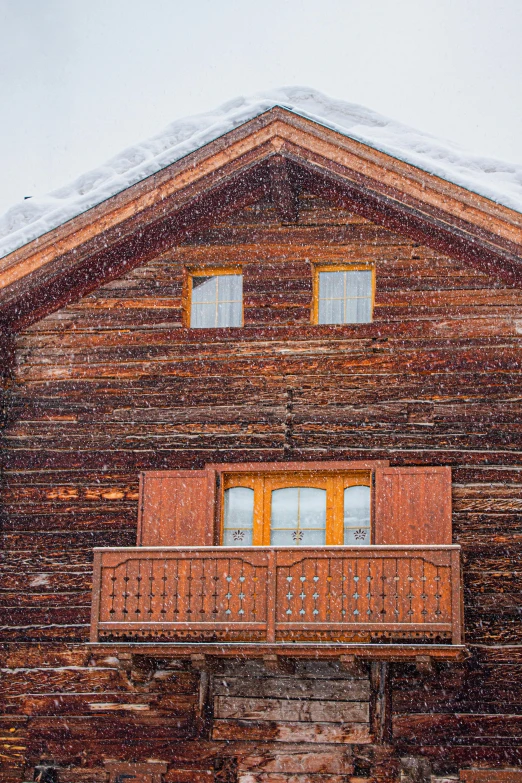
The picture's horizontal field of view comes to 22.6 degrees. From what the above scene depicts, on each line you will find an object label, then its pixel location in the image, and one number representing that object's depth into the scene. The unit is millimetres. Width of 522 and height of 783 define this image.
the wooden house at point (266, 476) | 15133
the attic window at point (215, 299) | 17500
